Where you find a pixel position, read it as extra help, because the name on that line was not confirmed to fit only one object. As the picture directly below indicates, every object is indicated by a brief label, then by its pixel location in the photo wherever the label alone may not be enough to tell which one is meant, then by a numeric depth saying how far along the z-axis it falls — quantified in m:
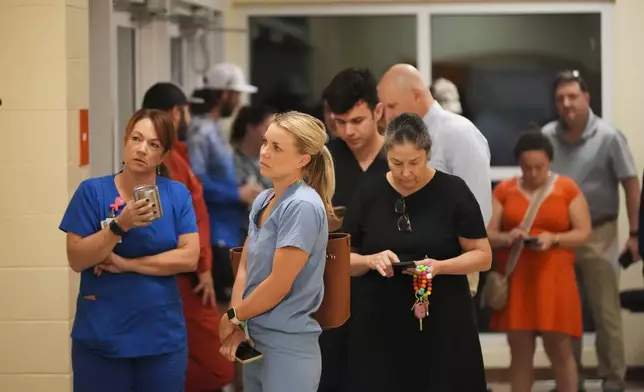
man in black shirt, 7.90
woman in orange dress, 10.21
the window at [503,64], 13.29
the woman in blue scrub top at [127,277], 6.97
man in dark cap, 9.22
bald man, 7.83
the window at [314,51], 13.47
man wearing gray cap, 10.49
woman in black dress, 6.97
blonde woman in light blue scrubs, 5.96
